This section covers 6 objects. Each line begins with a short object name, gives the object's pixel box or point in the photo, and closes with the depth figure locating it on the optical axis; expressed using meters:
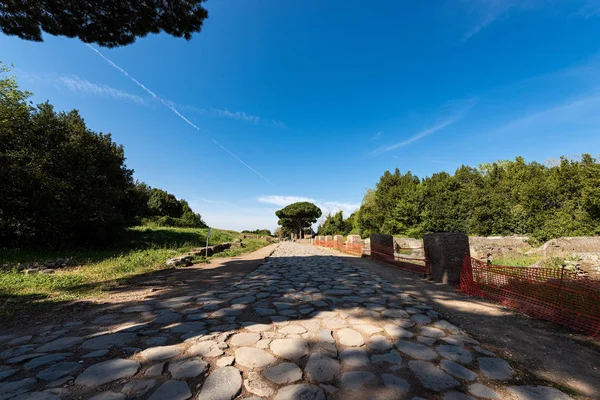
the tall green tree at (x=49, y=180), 9.91
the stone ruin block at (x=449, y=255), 5.36
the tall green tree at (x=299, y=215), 46.69
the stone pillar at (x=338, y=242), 16.98
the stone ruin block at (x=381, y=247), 9.36
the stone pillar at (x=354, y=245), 12.81
